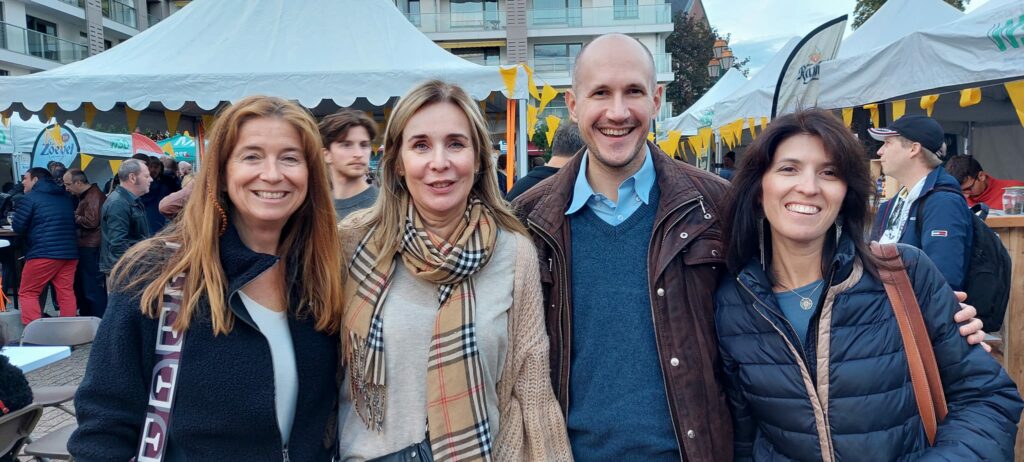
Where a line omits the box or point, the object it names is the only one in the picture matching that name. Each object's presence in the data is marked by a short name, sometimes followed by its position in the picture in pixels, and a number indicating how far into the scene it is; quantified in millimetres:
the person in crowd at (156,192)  7332
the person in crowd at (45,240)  7059
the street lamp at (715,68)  20094
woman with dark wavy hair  1569
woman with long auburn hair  1529
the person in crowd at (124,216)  6277
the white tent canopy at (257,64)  5891
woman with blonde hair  1672
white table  3231
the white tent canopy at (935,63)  3789
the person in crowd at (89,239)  7355
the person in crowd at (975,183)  5262
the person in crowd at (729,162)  10939
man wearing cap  3133
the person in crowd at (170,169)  7908
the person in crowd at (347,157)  3842
